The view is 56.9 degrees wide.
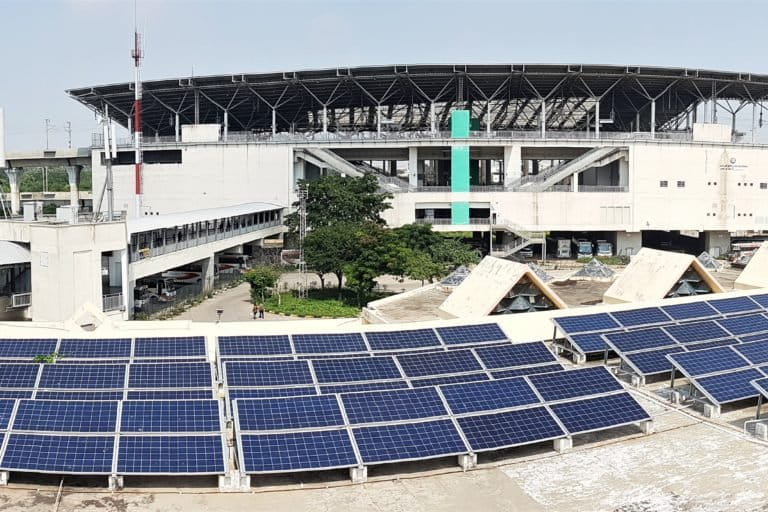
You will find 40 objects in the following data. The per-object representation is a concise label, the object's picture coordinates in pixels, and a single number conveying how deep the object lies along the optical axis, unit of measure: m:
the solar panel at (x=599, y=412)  17.42
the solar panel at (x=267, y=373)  18.03
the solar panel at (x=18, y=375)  17.67
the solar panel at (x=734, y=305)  27.17
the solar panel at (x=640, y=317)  24.75
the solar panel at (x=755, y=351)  21.89
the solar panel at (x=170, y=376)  17.94
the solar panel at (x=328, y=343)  20.23
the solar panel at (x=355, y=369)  18.64
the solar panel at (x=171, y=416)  15.34
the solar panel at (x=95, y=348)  19.11
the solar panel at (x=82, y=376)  17.70
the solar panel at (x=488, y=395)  17.17
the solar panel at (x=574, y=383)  18.27
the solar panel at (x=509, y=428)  16.27
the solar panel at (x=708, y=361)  20.65
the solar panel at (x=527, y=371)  20.00
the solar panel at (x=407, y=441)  15.40
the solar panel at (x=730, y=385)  19.66
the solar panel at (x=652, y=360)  21.97
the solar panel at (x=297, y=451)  14.70
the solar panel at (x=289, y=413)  15.61
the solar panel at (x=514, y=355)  20.61
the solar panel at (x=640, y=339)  22.91
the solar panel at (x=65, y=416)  15.19
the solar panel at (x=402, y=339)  20.84
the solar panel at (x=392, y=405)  16.27
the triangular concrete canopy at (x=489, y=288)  26.69
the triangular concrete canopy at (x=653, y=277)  29.89
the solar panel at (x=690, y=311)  25.77
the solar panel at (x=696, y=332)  23.70
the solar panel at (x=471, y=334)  21.84
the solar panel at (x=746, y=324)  24.88
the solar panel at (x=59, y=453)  14.39
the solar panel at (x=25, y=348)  19.09
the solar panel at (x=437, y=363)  19.62
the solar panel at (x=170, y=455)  14.47
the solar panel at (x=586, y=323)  24.01
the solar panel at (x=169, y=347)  19.42
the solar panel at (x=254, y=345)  19.77
